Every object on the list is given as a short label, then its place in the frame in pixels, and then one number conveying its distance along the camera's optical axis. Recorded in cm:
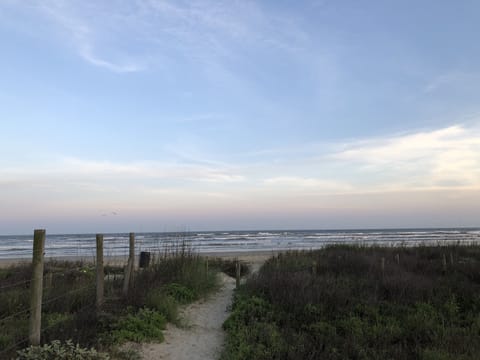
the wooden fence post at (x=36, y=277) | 494
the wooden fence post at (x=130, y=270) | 842
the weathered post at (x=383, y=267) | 1124
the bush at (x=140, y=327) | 638
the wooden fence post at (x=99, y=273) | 719
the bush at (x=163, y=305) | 775
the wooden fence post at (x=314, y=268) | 1114
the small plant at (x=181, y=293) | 948
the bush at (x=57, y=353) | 475
